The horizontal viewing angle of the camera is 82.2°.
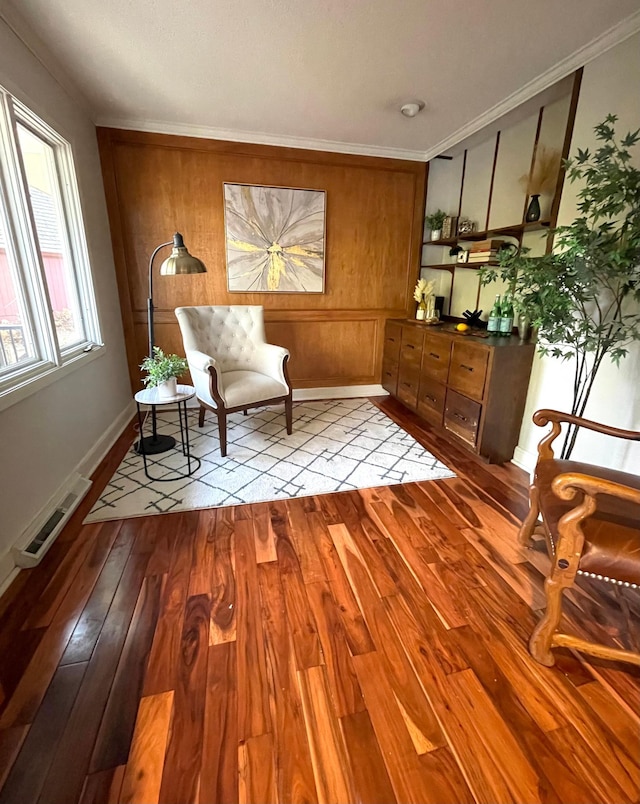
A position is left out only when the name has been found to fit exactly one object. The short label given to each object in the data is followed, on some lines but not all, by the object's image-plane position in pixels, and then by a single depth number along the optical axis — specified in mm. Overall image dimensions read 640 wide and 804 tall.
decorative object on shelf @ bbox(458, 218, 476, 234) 3278
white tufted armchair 2617
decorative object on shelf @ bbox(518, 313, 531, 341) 2591
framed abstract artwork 3404
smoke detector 2596
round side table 2252
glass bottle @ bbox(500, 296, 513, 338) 2742
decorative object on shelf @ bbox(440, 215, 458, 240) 3453
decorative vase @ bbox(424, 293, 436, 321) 3570
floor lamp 2203
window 1780
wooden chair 1085
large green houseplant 1547
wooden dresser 2434
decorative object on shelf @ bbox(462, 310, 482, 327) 3166
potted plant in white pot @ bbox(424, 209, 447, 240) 3621
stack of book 2920
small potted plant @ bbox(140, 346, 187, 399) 2262
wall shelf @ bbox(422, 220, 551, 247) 2523
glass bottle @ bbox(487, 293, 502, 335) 2811
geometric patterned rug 2152
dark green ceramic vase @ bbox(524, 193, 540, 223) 2504
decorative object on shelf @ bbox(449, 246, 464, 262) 3526
